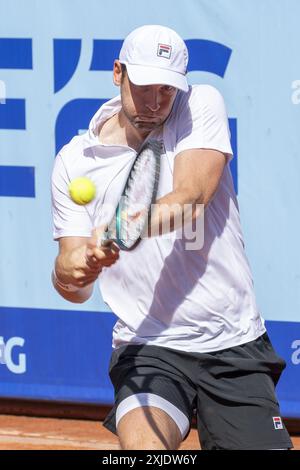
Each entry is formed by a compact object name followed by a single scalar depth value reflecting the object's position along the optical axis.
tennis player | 6.99
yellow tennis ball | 6.74
